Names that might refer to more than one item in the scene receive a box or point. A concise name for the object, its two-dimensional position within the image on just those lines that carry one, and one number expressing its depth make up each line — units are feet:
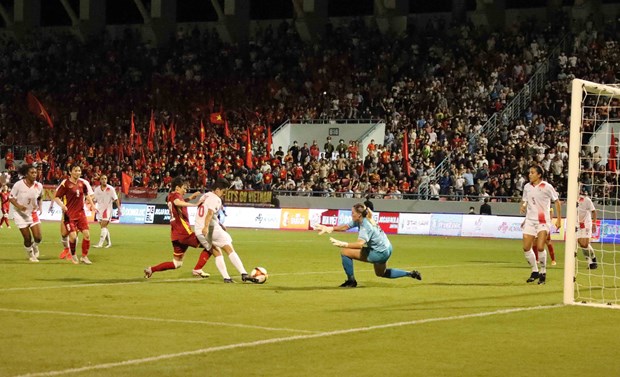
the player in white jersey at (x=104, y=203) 94.89
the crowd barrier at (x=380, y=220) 126.72
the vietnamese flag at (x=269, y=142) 161.79
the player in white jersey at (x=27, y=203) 75.46
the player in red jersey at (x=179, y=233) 61.11
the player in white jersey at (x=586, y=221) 81.35
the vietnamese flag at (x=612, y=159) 99.80
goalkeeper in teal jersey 58.70
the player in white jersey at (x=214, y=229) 59.52
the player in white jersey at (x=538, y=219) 64.34
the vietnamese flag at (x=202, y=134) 166.91
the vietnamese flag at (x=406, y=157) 145.69
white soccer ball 60.49
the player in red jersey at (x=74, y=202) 74.13
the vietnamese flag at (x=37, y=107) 175.42
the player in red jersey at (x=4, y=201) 123.44
